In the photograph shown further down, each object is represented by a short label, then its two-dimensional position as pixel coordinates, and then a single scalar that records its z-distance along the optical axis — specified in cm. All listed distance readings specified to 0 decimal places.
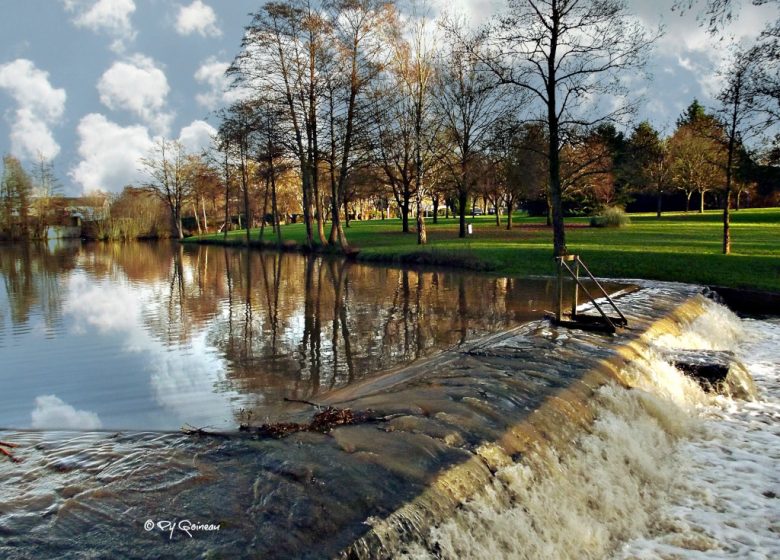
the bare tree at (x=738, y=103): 1981
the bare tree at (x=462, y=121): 3684
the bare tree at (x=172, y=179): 6894
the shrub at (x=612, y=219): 4309
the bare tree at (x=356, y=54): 3269
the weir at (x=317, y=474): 382
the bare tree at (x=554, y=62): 1927
